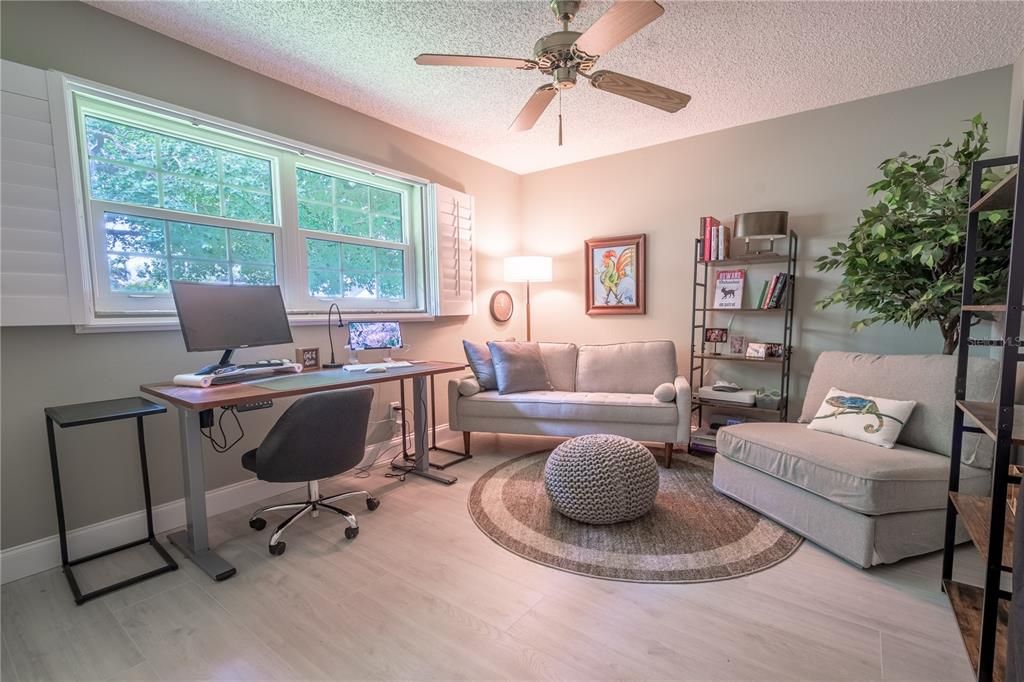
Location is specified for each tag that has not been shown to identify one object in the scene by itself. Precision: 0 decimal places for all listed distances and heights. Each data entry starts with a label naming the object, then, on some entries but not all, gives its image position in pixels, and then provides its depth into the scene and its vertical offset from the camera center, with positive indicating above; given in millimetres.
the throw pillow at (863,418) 2086 -557
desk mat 2074 -353
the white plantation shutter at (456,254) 3617 +456
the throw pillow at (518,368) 3389 -468
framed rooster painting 3934 +280
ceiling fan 1552 +1005
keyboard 2660 -351
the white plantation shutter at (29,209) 1758 +420
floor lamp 4023 +355
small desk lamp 2840 -191
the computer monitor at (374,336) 2898 -180
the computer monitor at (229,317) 2100 -31
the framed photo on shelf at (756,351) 3230 -335
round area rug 1861 -1084
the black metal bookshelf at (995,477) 1136 -496
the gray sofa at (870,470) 1806 -724
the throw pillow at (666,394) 2977 -586
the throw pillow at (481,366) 3477 -454
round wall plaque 4262 +17
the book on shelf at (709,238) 3314 +504
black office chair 1938 -598
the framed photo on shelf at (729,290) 3408 +115
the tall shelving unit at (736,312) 3150 -86
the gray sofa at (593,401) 3002 -665
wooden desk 1796 -503
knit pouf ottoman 2168 -859
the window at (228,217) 2141 +553
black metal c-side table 1699 -407
